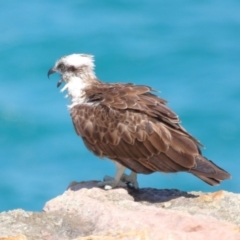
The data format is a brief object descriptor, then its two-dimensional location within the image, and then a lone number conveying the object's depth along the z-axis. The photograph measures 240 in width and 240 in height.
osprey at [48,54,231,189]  14.80
